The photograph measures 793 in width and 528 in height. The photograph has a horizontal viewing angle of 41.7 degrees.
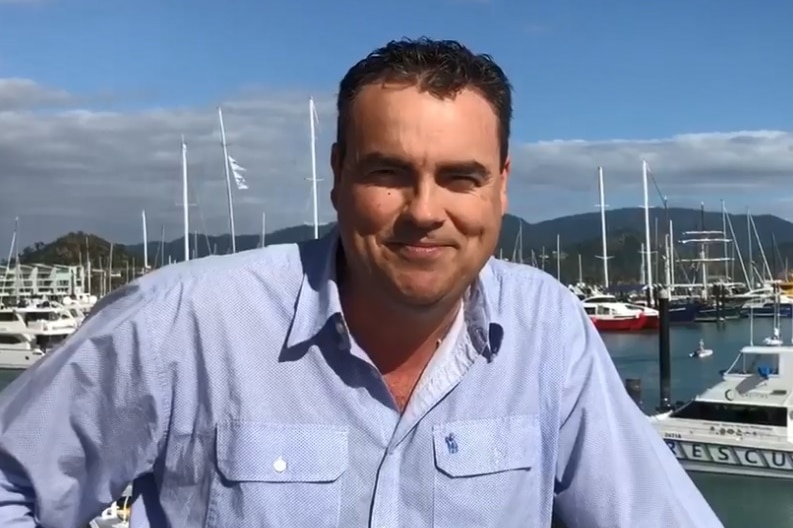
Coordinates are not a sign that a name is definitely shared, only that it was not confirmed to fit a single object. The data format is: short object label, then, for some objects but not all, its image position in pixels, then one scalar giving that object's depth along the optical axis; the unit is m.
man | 1.60
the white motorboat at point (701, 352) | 40.38
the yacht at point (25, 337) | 38.41
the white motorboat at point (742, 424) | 16.94
